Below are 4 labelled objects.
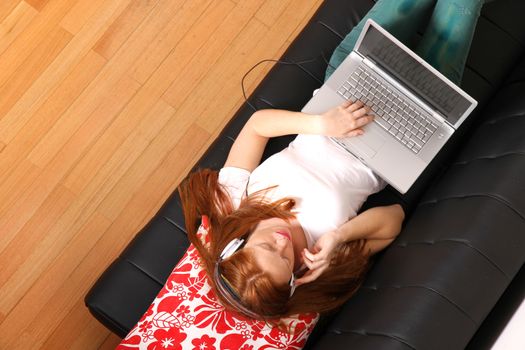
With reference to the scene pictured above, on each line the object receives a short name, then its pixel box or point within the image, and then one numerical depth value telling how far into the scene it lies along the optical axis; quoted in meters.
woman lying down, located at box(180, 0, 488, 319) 1.40
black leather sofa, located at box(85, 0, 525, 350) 1.34
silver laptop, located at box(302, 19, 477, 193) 1.57
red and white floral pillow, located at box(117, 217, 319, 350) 1.47
